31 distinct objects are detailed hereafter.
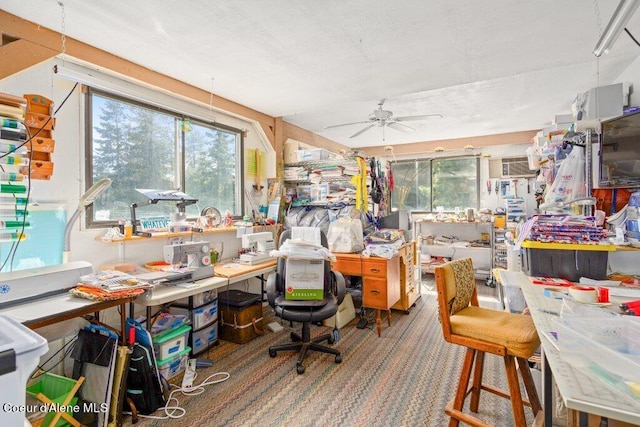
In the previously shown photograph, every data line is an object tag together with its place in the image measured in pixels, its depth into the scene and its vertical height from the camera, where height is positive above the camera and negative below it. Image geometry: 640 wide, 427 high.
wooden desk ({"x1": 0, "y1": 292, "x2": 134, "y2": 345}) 1.46 -0.50
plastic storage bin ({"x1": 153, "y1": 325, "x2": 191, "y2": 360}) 2.16 -0.95
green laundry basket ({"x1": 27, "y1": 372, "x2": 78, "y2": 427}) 1.72 -1.04
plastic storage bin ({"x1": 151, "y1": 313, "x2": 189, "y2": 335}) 2.33 -0.86
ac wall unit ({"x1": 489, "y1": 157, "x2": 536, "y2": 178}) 5.23 +0.74
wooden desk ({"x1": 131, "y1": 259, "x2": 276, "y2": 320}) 2.00 -0.55
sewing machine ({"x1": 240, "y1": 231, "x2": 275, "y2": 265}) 2.88 -0.36
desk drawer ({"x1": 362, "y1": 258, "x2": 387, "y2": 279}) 2.94 -0.55
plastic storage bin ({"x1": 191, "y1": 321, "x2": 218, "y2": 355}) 2.59 -1.10
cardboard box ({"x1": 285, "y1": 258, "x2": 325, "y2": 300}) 2.41 -0.54
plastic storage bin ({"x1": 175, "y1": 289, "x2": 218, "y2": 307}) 2.62 -0.77
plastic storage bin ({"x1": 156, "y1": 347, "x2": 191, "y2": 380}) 2.17 -1.12
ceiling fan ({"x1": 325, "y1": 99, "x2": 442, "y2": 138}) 3.65 +1.16
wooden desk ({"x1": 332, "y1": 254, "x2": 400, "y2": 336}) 2.96 -0.64
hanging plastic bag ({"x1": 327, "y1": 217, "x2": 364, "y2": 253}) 3.19 -0.27
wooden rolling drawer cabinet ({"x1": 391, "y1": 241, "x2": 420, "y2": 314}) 3.42 -0.79
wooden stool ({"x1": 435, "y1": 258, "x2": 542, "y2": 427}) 1.45 -0.61
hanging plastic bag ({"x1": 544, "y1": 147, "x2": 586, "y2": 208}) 2.16 +0.21
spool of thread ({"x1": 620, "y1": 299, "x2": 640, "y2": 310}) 1.25 -0.39
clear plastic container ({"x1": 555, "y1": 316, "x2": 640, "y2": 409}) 0.77 -0.40
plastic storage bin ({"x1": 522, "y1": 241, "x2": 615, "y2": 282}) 1.77 -0.29
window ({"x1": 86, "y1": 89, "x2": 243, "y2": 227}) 2.42 +0.50
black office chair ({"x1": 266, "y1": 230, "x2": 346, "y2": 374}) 2.34 -0.74
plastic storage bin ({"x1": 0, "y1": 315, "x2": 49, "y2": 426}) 0.76 -0.39
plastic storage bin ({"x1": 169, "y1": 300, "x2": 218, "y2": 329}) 2.58 -0.88
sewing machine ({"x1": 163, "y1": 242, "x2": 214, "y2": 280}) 2.35 -0.36
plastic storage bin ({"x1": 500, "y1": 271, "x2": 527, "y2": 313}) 2.18 -0.64
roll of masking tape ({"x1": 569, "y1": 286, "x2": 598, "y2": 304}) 1.37 -0.38
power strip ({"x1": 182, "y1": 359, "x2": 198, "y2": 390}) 2.15 -1.20
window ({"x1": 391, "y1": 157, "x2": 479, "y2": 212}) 5.75 +0.53
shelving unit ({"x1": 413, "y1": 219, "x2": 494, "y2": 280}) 5.16 -0.57
